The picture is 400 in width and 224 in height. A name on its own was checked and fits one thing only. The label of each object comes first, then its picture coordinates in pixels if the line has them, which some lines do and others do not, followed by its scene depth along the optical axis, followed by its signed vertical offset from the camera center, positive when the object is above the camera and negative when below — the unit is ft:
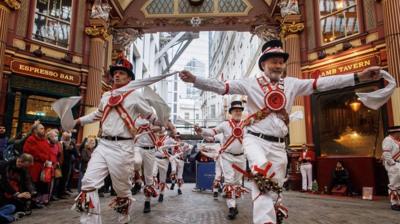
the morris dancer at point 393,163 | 24.68 -1.25
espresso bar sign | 36.65 +8.88
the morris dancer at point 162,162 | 28.73 -1.48
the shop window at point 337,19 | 39.91 +16.46
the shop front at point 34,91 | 36.09 +6.51
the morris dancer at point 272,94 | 11.78 +2.01
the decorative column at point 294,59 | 42.78 +12.10
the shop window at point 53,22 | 40.24 +16.02
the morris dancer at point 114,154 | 12.91 -0.38
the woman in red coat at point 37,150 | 23.54 -0.39
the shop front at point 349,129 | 34.09 +2.12
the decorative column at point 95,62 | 44.29 +11.63
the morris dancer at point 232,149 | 21.71 -0.21
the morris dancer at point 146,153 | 21.85 -0.55
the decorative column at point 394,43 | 32.14 +10.57
